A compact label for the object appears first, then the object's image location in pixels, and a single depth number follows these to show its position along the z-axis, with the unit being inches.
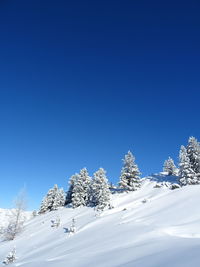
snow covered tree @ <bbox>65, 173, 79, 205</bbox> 2425.0
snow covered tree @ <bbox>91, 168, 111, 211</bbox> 1687.7
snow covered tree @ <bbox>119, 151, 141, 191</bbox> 1975.3
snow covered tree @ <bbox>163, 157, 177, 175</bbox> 2393.7
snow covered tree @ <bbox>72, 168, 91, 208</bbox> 2032.5
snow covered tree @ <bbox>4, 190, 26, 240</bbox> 1575.3
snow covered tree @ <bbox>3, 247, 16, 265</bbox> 783.7
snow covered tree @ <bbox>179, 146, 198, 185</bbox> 1657.0
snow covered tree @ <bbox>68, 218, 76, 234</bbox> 1094.2
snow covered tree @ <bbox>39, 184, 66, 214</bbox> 2391.2
